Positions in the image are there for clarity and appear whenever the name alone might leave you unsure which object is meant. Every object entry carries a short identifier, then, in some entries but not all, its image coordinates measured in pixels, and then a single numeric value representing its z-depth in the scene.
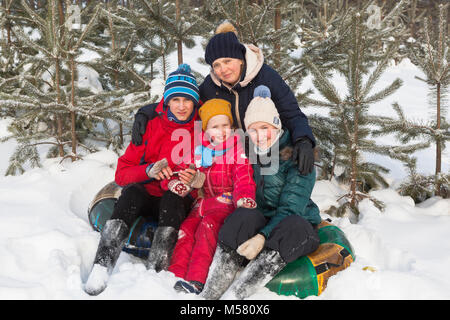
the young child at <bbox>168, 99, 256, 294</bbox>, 2.25
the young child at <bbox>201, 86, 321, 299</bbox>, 2.06
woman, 2.75
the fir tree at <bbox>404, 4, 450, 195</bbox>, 3.56
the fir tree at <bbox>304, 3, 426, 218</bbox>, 3.29
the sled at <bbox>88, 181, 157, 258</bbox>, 2.58
